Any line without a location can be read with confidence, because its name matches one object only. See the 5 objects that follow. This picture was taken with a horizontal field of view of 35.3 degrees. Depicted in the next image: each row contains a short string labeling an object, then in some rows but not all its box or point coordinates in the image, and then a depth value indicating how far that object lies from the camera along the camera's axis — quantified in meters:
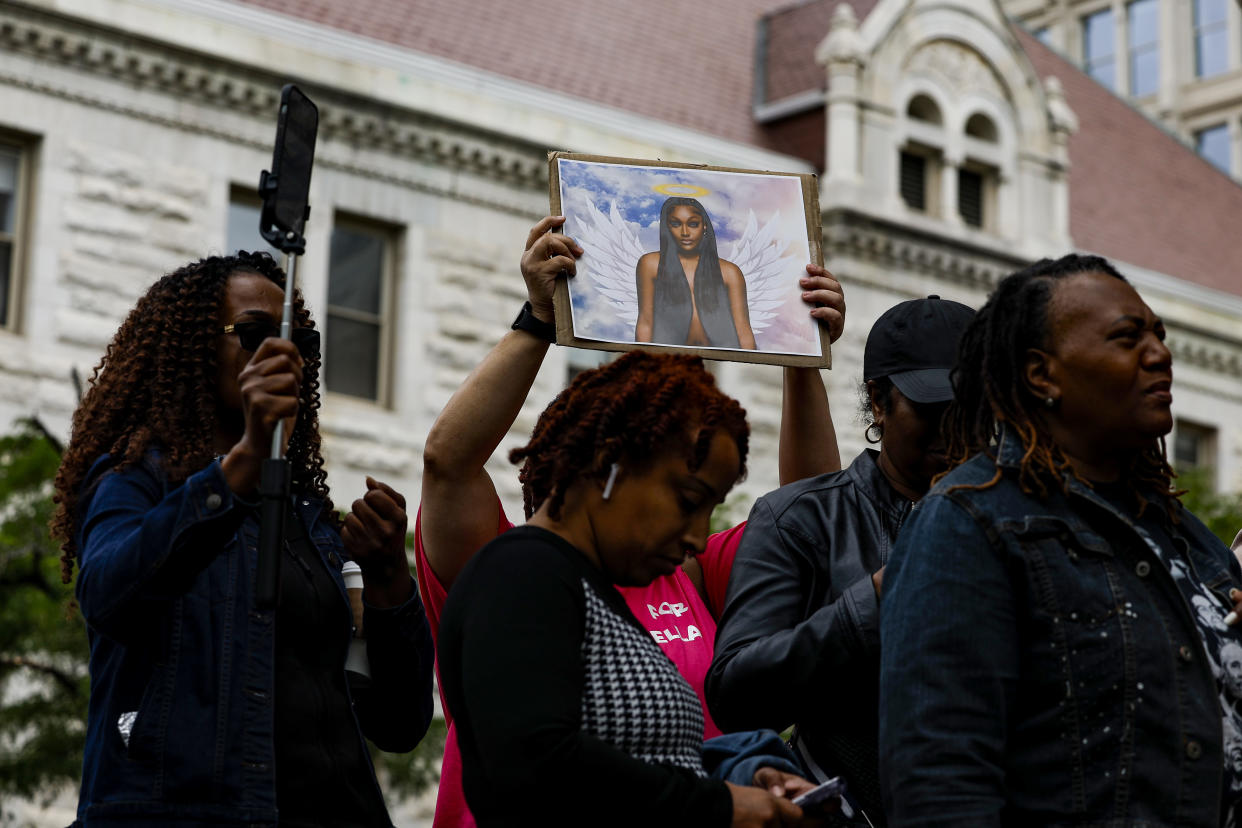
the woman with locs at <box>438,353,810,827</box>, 3.33
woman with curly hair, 4.02
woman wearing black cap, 3.96
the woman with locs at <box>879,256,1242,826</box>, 3.53
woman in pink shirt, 4.60
